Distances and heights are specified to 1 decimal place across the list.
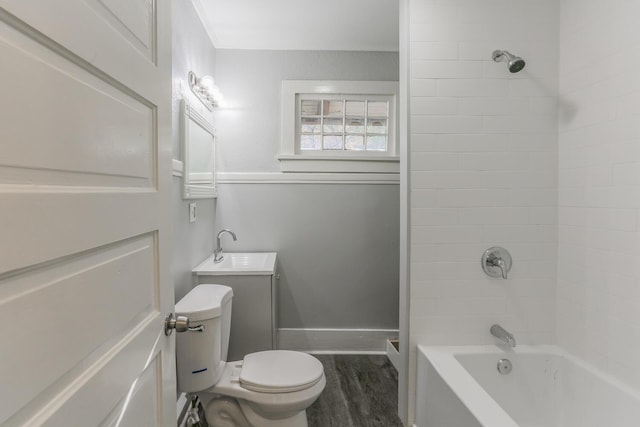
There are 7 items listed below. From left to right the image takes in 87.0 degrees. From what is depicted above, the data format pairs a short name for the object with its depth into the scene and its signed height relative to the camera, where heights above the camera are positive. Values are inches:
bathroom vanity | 83.0 -26.2
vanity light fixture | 79.3 +29.6
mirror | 73.2 +12.9
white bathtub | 51.9 -31.3
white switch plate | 78.6 -1.5
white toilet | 58.9 -31.6
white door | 16.4 -0.5
